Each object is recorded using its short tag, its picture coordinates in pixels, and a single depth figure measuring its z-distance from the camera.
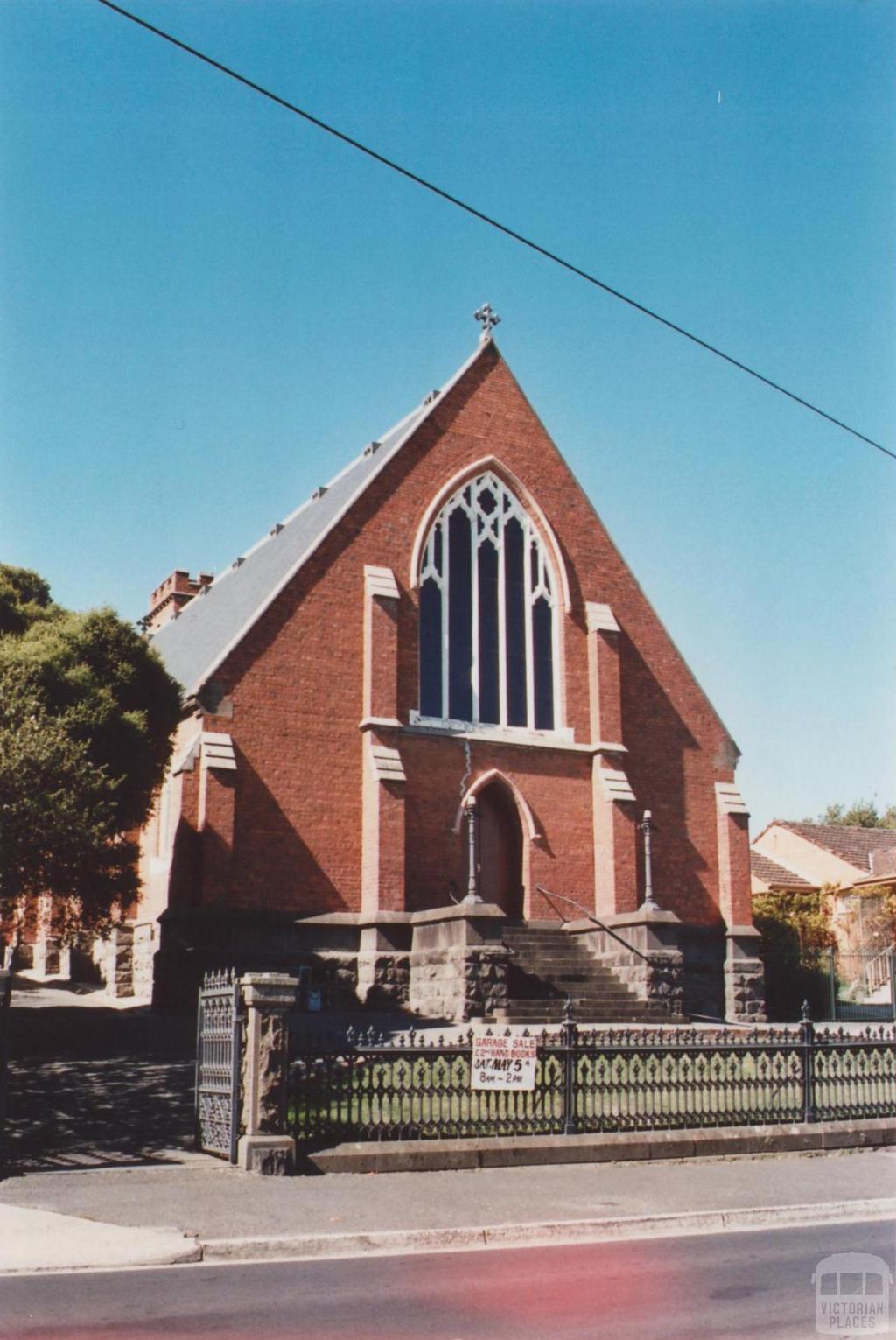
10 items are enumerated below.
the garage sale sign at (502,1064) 13.70
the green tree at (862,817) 83.50
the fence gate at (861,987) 30.67
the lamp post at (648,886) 25.01
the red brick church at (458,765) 24.48
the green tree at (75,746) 18.70
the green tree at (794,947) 31.52
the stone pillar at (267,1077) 12.16
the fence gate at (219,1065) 12.65
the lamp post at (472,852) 24.48
